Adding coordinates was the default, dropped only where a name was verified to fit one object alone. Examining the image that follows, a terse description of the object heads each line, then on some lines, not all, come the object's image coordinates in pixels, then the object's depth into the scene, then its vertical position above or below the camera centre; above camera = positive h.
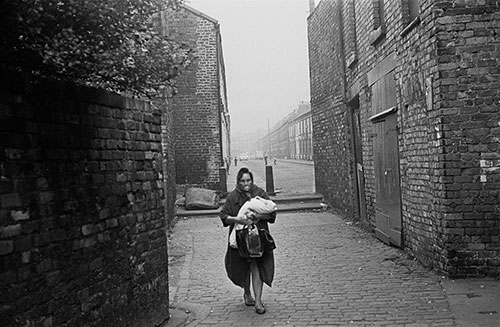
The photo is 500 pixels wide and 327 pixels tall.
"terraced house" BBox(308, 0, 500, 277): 6.84 +0.29
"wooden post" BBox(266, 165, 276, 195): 18.94 -0.88
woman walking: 6.32 -1.16
